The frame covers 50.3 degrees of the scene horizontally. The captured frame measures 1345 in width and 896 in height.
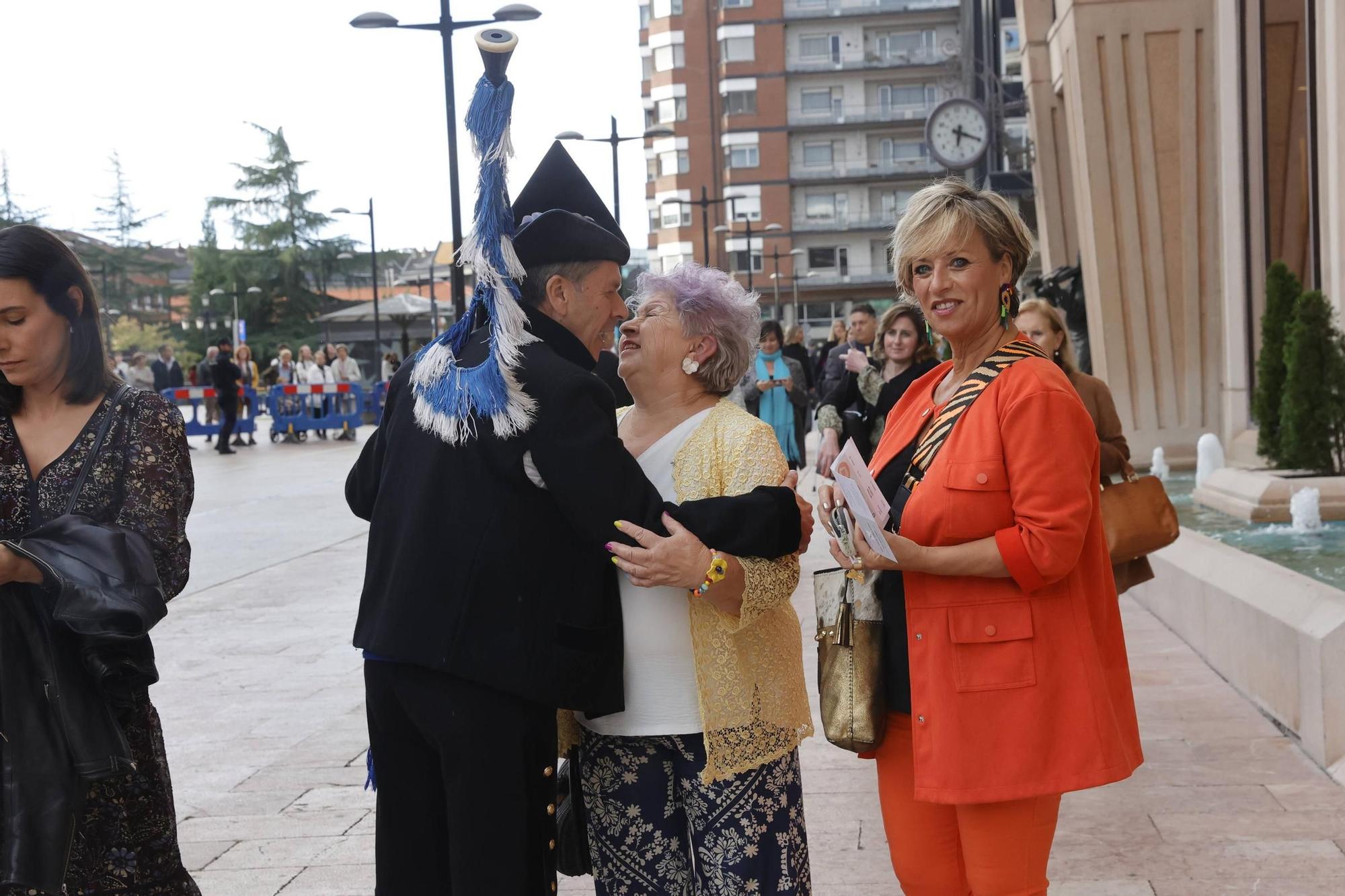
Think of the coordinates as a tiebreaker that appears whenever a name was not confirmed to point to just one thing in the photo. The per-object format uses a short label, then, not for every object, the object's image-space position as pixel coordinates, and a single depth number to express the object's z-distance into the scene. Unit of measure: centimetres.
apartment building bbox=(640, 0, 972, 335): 7762
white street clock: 3334
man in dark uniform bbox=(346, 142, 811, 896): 269
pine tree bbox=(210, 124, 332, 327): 7981
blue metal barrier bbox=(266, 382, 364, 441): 3105
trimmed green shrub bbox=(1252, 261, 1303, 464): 1100
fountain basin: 934
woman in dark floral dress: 297
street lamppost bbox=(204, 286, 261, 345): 7694
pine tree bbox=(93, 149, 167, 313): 9044
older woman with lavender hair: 292
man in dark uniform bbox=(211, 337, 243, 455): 2673
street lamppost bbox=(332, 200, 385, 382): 3916
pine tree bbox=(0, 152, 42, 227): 7626
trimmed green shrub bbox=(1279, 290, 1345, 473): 976
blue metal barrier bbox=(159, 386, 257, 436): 2944
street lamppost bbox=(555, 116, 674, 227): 2791
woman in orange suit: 275
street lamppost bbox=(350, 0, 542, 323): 1630
